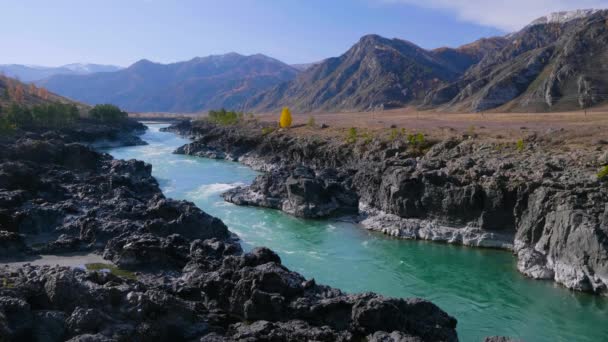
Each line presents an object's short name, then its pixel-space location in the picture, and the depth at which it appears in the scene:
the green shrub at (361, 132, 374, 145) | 61.69
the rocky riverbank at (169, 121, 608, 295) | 27.64
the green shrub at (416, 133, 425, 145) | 54.70
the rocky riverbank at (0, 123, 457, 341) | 17.00
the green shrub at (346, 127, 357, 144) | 64.39
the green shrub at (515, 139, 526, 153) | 42.79
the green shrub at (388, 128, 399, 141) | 59.89
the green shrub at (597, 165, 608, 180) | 31.06
